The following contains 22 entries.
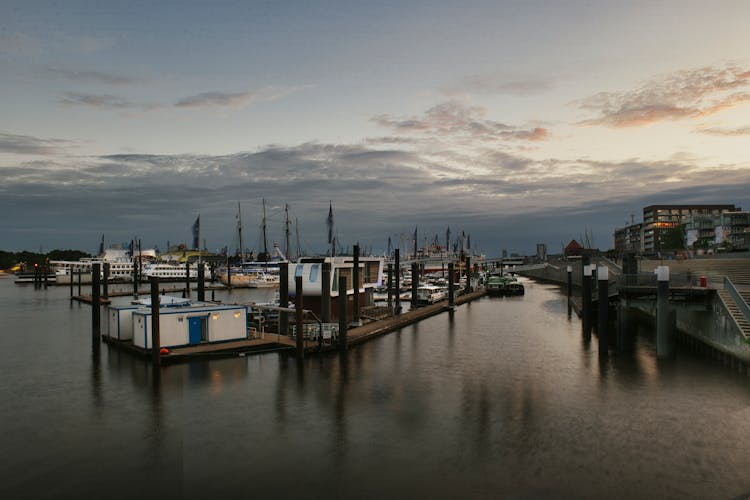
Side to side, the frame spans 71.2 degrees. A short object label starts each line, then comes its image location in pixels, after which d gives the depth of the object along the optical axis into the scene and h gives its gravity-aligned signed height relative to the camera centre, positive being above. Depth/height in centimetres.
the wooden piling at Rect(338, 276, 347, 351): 3338 -420
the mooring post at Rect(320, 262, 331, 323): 3864 -341
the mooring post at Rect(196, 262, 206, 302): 5825 -401
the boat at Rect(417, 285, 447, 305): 7262 -660
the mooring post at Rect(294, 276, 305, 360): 3105 -429
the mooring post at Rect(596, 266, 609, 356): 3234 -334
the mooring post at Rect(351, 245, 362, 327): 4313 -322
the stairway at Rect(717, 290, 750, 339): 2711 -370
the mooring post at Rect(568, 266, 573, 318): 6225 -634
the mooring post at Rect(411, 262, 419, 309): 6500 -442
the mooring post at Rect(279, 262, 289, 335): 4128 -274
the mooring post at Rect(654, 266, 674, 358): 2946 -433
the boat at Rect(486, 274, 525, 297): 9606 -746
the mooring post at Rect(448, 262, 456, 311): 6569 -571
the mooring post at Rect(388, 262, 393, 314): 5566 -389
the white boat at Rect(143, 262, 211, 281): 15288 -566
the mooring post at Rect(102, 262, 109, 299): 8345 -432
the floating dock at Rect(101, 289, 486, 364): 3069 -614
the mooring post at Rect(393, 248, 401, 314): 5648 -374
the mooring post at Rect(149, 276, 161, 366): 2831 -432
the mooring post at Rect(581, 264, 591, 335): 3975 -434
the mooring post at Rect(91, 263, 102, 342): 3897 -425
